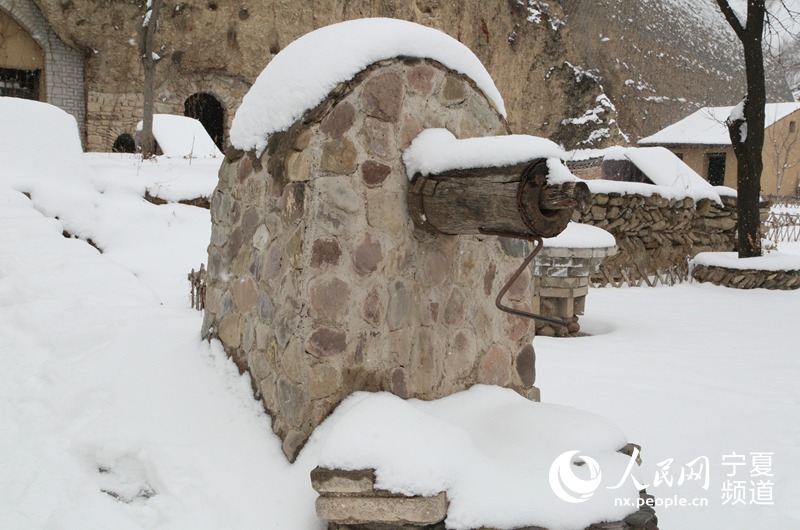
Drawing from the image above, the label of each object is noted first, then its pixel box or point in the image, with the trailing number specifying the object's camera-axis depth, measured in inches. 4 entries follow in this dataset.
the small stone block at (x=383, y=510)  87.0
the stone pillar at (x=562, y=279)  250.1
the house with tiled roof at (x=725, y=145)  853.8
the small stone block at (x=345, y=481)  88.1
